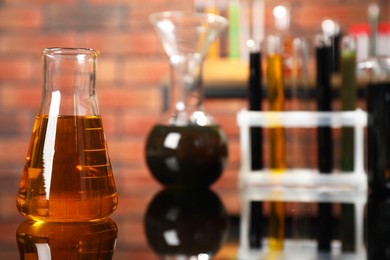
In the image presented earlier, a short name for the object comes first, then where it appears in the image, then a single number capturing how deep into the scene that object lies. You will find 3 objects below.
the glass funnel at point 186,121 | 1.13
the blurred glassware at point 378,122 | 1.09
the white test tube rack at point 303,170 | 1.15
